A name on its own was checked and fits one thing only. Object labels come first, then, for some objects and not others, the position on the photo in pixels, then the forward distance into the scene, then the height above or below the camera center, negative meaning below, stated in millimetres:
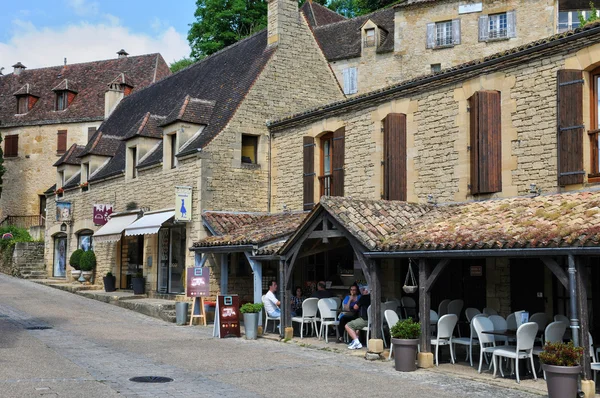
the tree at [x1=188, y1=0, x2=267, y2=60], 40906 +13037
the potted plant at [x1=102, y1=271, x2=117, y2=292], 23656 -1389
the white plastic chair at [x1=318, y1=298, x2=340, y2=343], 14055 -1437
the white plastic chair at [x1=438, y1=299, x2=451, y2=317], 13336 -1260
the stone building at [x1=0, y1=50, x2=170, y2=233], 41344 +6985
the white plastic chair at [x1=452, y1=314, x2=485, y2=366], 11180 -1606
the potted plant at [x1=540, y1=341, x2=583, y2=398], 8359 -1510
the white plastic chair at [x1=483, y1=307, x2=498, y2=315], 12560 -1246
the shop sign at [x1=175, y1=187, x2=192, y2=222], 18344 +1004
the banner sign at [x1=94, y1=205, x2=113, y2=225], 23797 +954
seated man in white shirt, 15172 -1348
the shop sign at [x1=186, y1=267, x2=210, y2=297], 16609 -954
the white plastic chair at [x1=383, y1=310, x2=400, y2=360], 11977 -1318
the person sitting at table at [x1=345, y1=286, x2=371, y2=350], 12969 -1508
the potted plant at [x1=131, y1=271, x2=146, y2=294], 21547 -1355
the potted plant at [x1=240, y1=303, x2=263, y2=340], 14812 -1668
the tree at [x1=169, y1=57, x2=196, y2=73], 48188 +12503
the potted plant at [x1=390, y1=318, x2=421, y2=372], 10844 -1602
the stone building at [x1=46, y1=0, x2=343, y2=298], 19031 +2716
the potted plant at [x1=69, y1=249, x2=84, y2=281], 25484 -783
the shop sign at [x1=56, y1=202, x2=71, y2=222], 27438 +1176
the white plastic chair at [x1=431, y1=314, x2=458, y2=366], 11273 -1452
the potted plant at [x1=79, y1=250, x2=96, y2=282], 25266 -834
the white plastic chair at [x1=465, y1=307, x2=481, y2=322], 12488 -1257
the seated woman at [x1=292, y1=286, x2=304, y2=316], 15971 -1425
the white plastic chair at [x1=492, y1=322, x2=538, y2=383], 9758 -1452
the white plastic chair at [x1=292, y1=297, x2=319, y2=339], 14581 -1489
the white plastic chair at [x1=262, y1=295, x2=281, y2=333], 15131 -1651
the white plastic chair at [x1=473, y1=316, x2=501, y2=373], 10539 -1343
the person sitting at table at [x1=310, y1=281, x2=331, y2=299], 14977 -1118
